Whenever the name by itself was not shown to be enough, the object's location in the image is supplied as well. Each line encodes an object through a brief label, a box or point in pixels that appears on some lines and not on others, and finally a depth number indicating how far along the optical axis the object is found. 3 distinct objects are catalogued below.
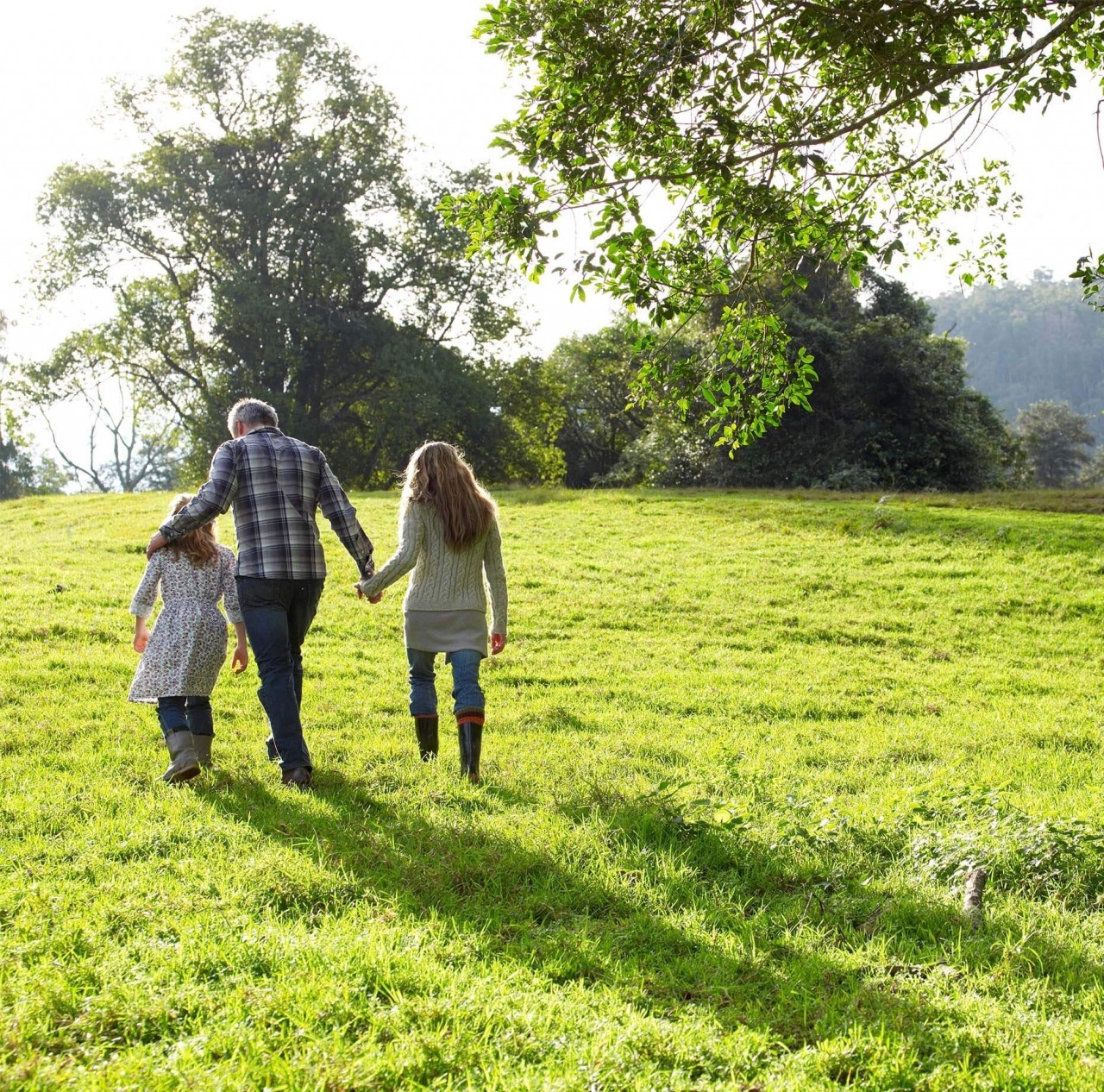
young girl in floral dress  6.86
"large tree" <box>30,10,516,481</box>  38.62
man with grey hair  6.58
